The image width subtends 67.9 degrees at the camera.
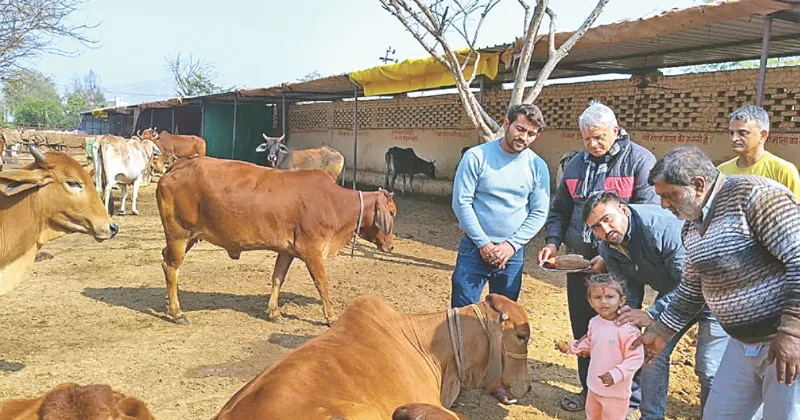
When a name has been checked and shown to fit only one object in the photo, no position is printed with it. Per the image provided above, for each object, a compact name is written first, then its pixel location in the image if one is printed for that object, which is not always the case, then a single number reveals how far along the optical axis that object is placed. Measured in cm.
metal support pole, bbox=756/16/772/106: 616
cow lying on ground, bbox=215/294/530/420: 195
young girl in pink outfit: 311
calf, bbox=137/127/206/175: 1988
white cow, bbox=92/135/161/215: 1226
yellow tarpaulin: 977
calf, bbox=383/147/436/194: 1605
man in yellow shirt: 390
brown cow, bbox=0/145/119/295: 395
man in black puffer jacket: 357
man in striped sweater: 215
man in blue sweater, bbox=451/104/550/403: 385
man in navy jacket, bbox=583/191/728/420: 305
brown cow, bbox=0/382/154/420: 138
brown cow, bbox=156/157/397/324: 580
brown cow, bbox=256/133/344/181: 1678
